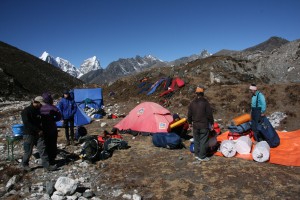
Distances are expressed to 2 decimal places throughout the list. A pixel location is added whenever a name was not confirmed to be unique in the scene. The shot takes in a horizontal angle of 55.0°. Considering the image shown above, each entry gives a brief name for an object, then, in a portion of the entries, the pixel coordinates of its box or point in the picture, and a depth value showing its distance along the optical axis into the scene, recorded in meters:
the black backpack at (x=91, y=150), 10.08
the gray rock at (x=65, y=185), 7.35
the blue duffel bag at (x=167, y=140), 11.32
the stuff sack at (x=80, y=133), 13.45
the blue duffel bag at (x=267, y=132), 10.60
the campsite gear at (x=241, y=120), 11.37
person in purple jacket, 9.64
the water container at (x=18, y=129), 12.23
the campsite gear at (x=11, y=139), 10.40
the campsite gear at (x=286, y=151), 9.12
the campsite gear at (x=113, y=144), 11.03
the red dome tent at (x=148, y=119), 13.61
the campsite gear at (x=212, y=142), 10.29
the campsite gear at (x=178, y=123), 12.38
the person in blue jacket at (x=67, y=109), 12.42
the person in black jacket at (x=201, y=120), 9.49
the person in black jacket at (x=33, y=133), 8.93
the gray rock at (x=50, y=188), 7.48
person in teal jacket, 10.57
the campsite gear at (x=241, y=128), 11.18
